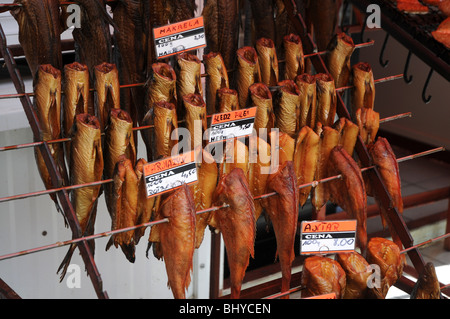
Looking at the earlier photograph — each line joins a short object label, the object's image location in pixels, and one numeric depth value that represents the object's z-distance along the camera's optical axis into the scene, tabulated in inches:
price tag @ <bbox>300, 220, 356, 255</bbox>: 86.4
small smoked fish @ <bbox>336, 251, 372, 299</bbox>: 87.6
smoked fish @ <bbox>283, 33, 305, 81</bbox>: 101.3
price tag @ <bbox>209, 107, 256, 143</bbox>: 85.9
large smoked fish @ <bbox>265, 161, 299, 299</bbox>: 85.8
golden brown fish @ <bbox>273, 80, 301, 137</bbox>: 92.6
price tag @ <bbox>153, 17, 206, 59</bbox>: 90.9
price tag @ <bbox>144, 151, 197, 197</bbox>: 78.9
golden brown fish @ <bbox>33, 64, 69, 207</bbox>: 82.1
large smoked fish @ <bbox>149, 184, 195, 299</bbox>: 79.4
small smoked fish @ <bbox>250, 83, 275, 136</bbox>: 90.6
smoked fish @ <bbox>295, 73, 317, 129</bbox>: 94.4
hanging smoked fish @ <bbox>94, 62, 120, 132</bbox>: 86.3
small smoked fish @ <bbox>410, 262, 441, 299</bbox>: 85.3
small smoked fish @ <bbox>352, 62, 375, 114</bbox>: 102.1
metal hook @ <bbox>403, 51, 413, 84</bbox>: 106.1
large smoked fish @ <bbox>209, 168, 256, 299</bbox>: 82.7
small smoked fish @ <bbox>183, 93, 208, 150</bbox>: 86.9
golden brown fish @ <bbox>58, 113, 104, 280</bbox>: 80.4
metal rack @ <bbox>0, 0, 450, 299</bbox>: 74.7
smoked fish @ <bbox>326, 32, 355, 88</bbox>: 103.6
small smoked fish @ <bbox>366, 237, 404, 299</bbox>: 88.4
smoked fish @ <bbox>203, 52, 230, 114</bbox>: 93.7
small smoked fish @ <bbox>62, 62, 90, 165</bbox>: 83.7
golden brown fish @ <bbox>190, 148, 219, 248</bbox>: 85.0
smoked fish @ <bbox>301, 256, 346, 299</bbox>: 84.9
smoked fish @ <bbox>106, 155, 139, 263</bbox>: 79.5
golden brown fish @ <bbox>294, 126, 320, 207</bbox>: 91.0
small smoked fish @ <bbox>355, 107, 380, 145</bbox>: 100.0
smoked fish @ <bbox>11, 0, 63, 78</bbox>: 85.4
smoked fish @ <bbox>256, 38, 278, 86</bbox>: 98.3
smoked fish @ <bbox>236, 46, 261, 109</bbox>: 94.6
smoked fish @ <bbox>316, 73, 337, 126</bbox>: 96.8
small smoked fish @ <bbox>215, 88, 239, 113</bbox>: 89.7
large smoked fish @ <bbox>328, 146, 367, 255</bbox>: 91.7
